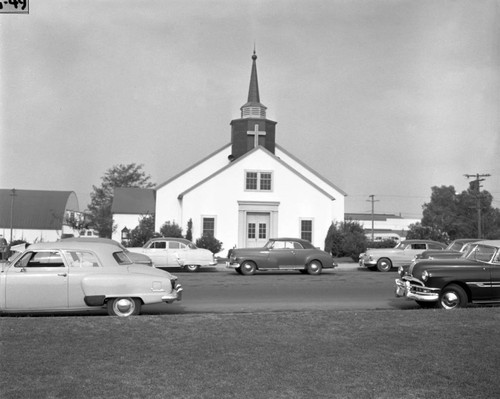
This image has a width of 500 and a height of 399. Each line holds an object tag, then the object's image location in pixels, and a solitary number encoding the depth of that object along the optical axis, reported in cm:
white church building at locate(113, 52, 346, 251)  3534
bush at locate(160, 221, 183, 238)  3312
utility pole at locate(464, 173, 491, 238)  5250
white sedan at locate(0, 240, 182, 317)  1087
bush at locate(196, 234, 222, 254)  3209
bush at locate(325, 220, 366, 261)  3412
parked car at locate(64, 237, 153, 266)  2003
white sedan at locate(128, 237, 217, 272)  2459
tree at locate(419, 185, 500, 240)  6131
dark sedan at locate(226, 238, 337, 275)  2312
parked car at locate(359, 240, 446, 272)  2592
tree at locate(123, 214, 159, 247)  3322
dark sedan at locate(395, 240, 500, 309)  1260
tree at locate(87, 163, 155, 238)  8544
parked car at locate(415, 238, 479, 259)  1853
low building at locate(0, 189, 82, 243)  6512
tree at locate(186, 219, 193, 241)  3431
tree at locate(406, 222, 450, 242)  3497
